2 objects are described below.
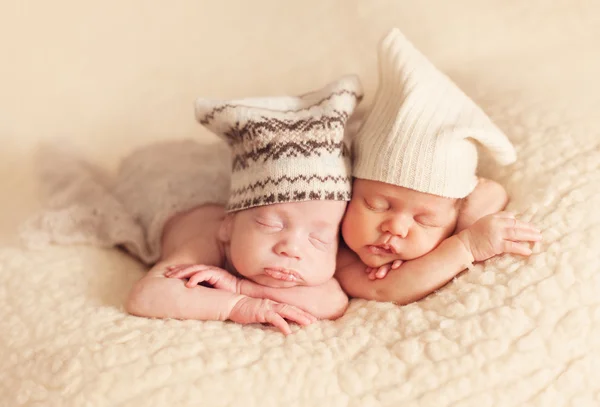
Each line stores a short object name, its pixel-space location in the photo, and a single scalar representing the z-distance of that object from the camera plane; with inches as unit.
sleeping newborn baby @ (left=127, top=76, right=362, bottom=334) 40.9
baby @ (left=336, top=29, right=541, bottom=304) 41.6
